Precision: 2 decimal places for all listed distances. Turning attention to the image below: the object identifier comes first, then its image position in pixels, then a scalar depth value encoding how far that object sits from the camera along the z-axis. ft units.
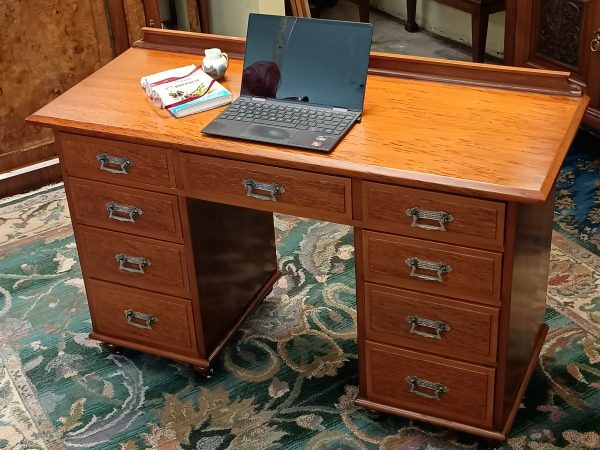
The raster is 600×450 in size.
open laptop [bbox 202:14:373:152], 7.00
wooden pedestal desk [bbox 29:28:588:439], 6.47
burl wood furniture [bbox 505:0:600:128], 11.09
